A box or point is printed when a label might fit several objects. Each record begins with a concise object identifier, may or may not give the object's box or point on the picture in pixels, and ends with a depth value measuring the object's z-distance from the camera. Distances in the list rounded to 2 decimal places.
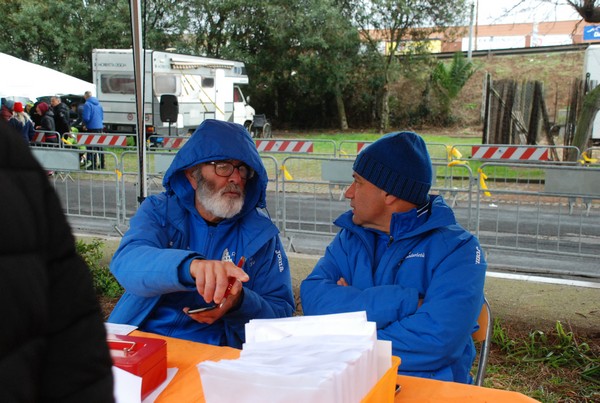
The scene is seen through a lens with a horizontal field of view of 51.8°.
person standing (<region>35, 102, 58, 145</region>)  17.55
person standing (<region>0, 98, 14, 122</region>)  14.93
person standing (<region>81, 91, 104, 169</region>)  18.08
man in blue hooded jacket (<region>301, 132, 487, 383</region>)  2.38
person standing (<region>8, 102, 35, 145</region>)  15.19
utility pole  22.98
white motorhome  21.20
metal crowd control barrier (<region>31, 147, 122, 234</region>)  8.18
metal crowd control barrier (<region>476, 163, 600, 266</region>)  6.48
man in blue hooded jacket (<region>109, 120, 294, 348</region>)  2.65
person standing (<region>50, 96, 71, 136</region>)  18.11
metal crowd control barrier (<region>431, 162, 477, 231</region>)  6.85
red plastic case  1.76
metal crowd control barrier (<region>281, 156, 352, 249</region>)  7.69
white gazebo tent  16.98
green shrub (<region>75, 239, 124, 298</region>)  5.69
